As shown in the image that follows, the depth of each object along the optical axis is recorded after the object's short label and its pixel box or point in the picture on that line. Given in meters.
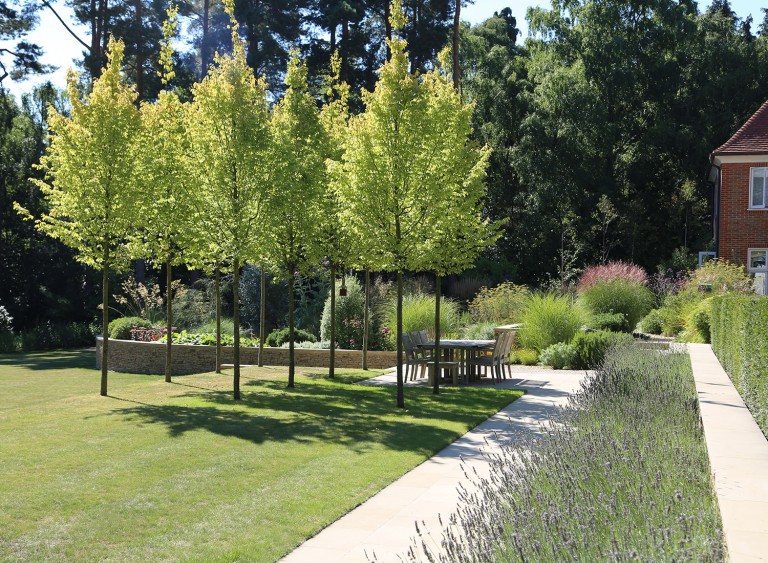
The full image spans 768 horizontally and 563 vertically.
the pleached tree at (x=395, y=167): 11.73
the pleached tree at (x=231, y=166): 12.39
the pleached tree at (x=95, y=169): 12.71
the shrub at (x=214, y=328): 22.06
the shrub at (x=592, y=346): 16.66
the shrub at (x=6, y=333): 27.58
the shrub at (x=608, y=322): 19.30
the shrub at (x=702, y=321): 18.11
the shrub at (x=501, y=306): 21.02
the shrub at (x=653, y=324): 20.66
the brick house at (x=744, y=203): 25.17
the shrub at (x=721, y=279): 20.06
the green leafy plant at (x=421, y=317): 19.08
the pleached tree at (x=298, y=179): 13.48
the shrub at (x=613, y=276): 21.70
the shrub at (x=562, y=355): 16.94
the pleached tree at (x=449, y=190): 12.31
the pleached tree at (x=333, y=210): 14.81
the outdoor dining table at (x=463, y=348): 14.73
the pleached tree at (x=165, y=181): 13.42
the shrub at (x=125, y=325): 21.25
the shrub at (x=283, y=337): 20.09
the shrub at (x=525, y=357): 18.42
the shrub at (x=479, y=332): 19.16
